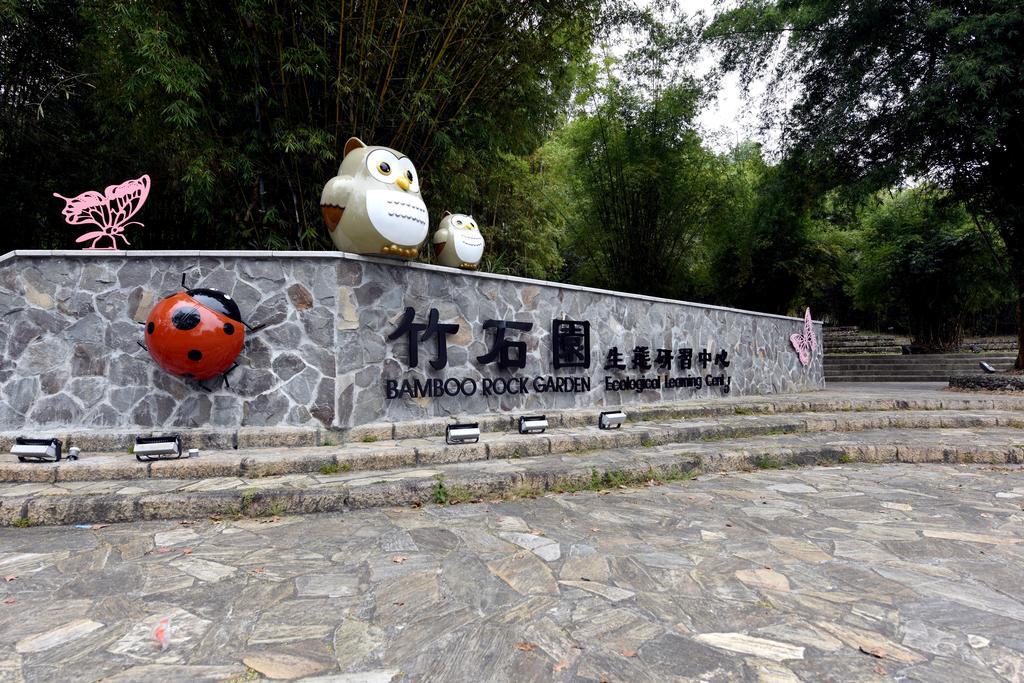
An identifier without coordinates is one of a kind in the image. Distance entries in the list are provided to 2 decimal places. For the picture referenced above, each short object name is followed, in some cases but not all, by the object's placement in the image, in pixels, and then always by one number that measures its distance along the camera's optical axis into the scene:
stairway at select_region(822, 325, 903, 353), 19.22
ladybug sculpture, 4.54
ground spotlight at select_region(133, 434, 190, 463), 4.31
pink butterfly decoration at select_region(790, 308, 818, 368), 11.39
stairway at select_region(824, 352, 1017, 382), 14.80
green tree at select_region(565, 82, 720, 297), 11.84
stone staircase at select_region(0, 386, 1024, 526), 3.60
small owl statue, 6.25
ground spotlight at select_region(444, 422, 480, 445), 4.91
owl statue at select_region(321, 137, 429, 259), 5.16
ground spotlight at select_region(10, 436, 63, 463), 4.16
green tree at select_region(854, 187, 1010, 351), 15.10
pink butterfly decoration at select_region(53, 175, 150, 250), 5.02
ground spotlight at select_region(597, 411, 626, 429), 6.09
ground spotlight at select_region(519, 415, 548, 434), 5.59
